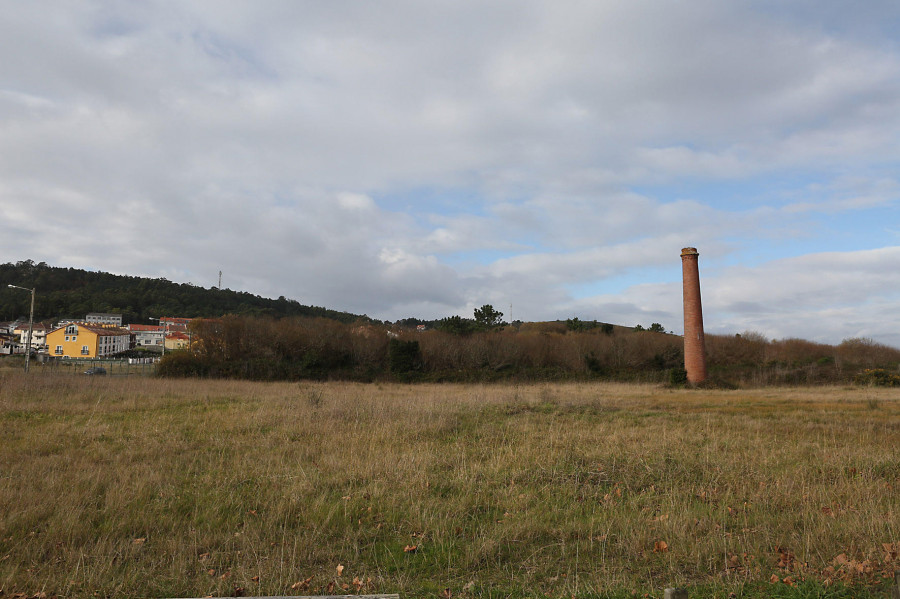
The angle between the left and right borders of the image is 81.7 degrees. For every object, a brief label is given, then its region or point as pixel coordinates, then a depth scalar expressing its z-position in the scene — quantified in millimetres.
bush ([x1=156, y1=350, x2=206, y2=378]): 37531
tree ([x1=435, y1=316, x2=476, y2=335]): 51875
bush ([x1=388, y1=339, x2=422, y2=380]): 42562
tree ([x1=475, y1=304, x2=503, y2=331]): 58466
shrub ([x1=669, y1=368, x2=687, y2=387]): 33406
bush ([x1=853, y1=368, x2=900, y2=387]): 33438
